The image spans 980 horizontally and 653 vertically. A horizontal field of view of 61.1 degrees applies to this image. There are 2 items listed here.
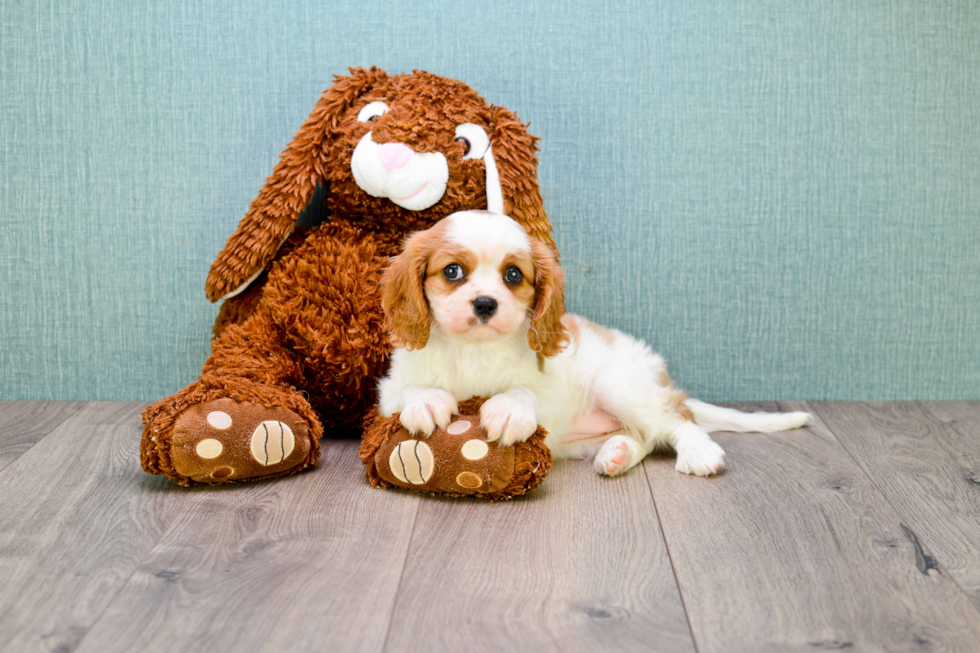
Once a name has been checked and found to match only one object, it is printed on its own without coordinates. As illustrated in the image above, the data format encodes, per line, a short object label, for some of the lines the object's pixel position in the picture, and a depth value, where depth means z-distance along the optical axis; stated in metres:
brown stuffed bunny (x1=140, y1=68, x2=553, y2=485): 1.89
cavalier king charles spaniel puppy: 1.62
